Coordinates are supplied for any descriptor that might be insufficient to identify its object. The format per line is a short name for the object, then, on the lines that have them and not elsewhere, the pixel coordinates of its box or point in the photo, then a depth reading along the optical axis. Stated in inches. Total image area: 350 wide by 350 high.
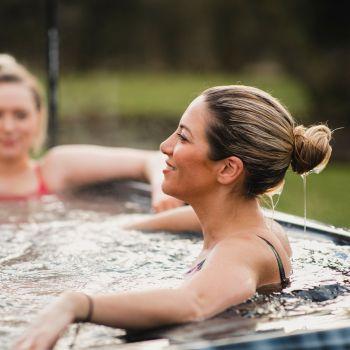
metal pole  151.1
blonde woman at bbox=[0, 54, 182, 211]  121.2
